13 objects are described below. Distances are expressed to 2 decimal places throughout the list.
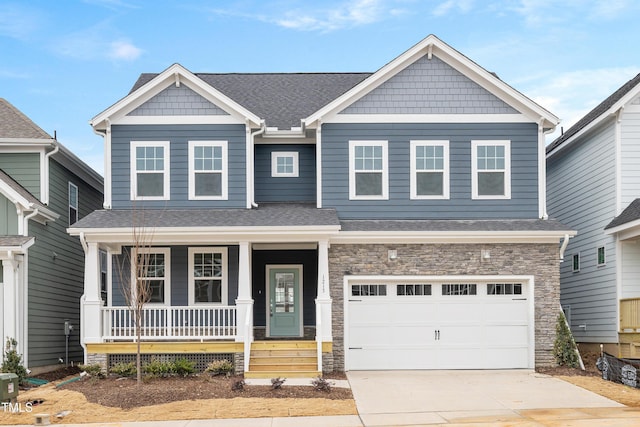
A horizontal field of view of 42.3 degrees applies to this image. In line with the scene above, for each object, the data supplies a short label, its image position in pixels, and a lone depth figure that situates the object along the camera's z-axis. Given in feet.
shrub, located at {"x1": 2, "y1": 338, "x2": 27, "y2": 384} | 60.13
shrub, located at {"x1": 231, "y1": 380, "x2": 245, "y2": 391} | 53.11
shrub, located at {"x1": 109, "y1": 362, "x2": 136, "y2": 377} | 59.21
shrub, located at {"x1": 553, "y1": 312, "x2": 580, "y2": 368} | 63.36
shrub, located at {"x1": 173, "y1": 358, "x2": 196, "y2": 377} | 58.85
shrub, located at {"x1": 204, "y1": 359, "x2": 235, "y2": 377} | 59.36
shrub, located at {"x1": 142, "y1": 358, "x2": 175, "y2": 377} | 58.59
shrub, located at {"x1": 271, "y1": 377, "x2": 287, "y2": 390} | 52.95
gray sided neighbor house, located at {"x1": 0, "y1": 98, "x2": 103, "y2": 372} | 63.62
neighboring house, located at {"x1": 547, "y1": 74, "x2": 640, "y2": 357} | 66.85
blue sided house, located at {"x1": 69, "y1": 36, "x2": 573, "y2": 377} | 62.28
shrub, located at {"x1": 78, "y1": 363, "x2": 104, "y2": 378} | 58.03
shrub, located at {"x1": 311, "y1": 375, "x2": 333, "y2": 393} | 53.06
